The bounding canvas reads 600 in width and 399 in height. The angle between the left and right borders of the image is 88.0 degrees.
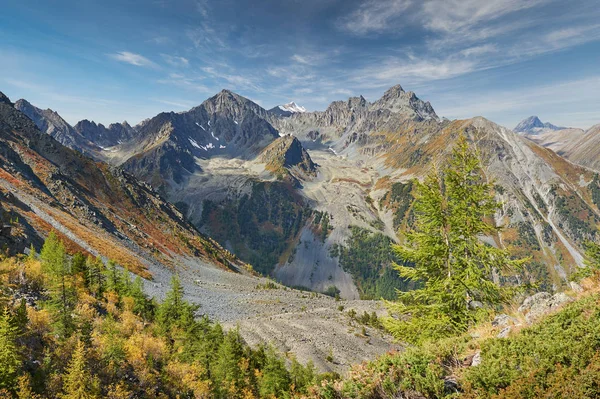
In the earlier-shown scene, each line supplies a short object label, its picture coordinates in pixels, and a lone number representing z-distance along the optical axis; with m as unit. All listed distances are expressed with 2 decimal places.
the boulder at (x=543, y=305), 10.34
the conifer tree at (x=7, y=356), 13.37
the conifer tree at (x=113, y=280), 36.44
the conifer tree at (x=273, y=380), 33.12
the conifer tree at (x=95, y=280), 32.34
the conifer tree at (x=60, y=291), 19.47
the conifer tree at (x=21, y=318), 16.44
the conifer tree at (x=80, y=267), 33.12
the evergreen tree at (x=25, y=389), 13.53
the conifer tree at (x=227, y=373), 29.12
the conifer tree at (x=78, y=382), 15.38
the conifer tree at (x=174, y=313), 36.88
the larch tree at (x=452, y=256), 14.07
